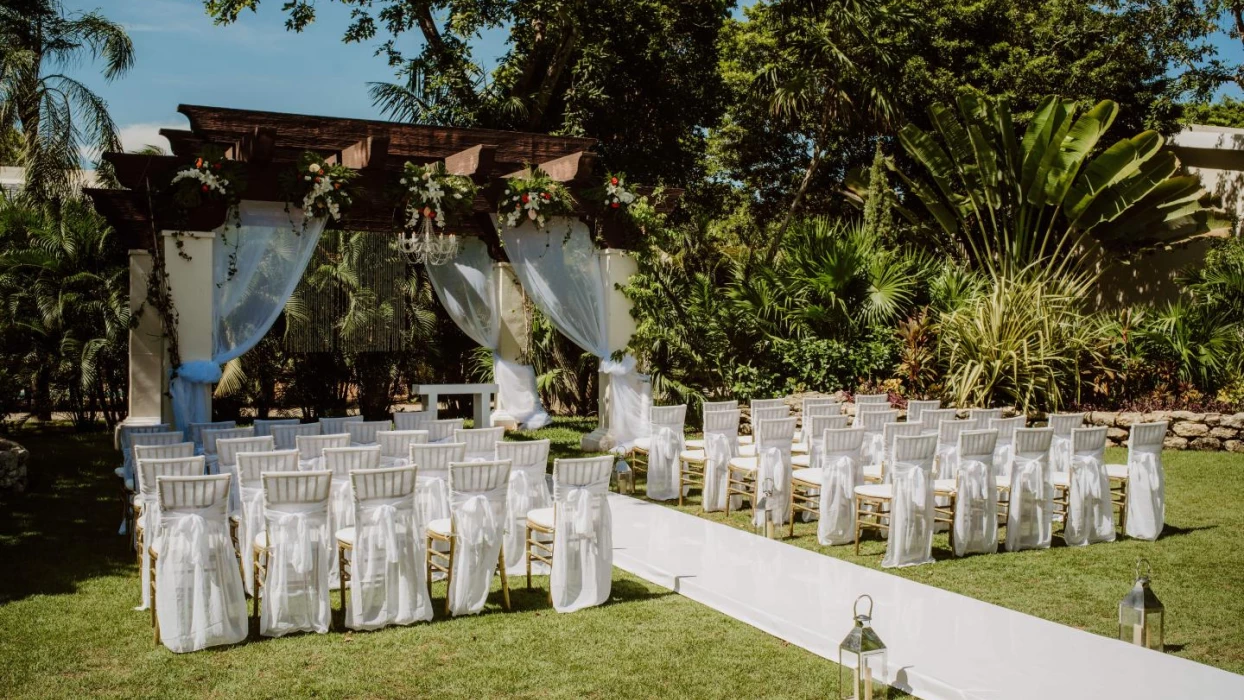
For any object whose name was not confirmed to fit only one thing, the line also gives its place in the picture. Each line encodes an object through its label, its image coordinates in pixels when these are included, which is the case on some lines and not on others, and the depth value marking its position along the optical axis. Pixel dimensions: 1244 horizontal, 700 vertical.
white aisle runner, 4.94
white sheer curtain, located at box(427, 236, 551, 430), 14.95
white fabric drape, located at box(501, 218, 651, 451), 12.80
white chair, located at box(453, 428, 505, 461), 8.46
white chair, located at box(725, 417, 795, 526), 9.11
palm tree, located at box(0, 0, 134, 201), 13.77
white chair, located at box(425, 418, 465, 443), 9.72
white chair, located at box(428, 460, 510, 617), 6.55
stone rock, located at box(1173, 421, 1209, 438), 13.13
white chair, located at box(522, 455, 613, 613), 6.64
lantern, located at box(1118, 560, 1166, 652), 5.46
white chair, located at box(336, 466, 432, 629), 6.21
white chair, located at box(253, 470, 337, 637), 6.05
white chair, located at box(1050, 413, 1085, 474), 9.18
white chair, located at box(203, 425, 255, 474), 8.80
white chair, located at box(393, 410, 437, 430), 10.28
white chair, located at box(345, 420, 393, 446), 9.52
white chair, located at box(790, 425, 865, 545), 8.38
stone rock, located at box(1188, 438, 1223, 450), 13.07
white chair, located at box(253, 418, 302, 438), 9.78
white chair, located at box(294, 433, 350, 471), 8.20
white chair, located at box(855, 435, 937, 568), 7.70
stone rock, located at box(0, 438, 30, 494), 10.90
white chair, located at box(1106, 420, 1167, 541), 8.62
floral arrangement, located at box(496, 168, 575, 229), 12.23
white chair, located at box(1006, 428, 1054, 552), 8.26
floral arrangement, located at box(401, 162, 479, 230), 11.85
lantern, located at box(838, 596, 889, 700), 4.69
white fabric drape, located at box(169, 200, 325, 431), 11.36
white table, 14.38
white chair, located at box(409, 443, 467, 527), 7.70
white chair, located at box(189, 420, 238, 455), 9.50
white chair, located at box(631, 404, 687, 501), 10.54
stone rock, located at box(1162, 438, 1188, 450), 13.21
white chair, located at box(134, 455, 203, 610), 6.51
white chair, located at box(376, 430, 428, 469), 8.53
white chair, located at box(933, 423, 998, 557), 8.02
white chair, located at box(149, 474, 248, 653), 5.78
